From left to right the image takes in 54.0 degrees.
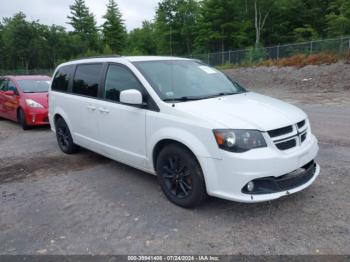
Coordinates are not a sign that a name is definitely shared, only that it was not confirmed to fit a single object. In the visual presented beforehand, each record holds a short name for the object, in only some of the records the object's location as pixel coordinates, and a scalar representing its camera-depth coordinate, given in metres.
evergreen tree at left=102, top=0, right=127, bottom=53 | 70.56
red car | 9.34
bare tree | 47.33
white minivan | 3.59
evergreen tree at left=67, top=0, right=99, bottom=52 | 76.25
